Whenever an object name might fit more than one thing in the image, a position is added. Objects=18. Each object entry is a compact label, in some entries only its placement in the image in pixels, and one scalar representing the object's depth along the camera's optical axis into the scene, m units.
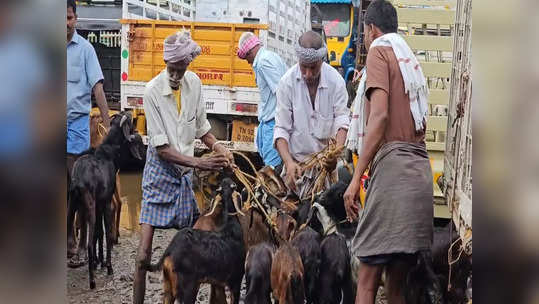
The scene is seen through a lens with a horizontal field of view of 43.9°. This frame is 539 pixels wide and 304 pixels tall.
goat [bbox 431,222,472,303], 4.32
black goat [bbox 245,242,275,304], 4.31
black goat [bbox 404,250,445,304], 4.29
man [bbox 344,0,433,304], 3.77
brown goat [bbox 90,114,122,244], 7.04
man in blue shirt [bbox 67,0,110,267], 6.12
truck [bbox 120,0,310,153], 10.06
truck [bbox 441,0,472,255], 4.36
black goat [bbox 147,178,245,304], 4.34
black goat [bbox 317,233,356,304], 4.46
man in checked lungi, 4.81
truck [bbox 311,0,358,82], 19.25
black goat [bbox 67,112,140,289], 6.01
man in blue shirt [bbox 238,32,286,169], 6.54
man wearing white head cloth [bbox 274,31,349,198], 5.42
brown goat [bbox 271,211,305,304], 4.28
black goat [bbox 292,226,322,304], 4.48
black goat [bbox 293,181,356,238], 4.73
